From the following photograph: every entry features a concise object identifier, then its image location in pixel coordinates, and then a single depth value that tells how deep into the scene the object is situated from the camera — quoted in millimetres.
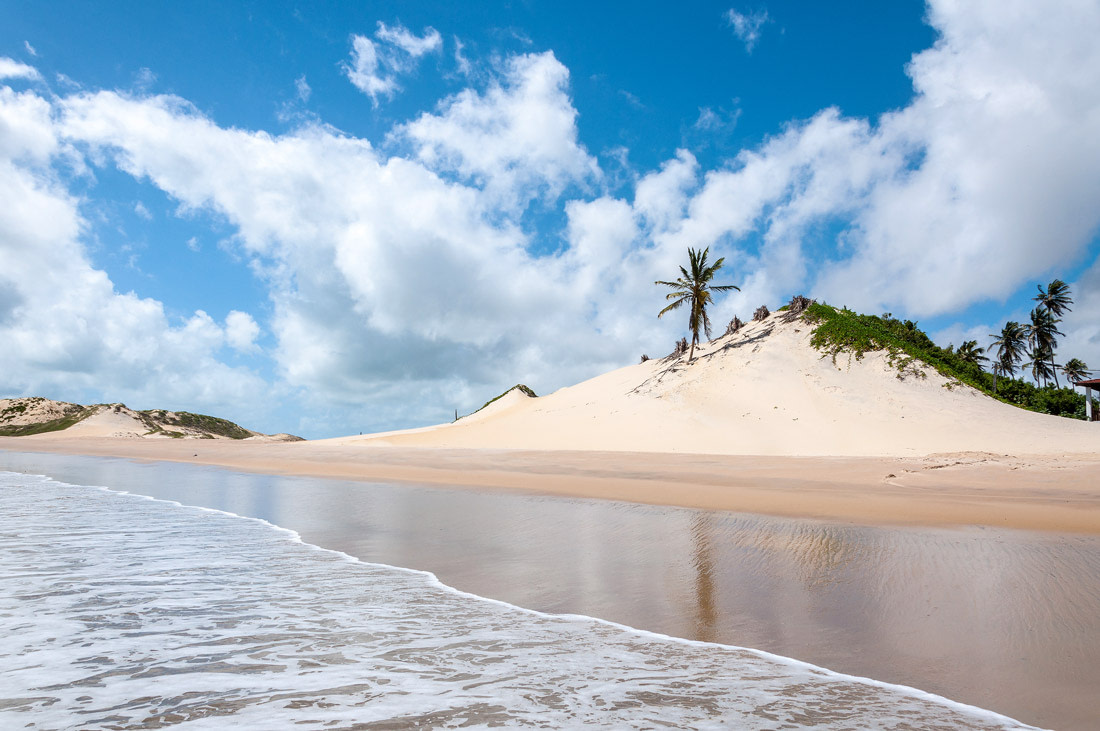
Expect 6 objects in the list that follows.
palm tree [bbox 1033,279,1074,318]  64500
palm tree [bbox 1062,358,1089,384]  79750
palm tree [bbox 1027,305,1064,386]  64312
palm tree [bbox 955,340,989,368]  65500
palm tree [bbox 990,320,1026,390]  67438
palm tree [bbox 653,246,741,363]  37125
